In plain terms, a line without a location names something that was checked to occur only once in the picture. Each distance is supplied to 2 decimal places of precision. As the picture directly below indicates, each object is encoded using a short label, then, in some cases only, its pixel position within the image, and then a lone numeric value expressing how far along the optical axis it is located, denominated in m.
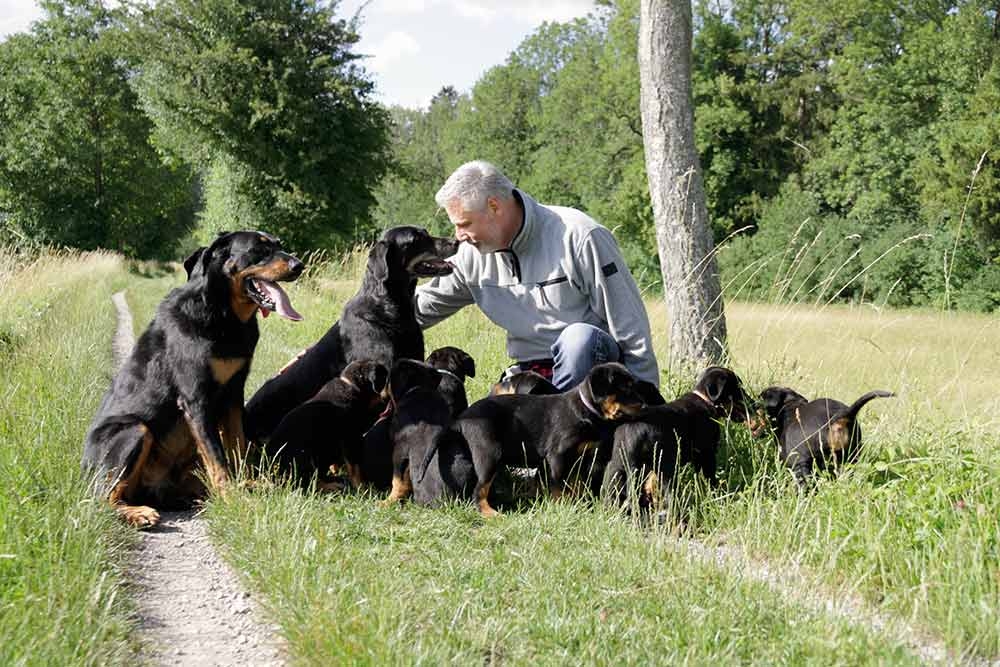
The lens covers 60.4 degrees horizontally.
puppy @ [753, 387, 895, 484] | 4.38
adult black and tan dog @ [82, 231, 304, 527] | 4.63
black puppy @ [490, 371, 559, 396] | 5.27
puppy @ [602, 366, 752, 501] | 4.36
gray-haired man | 5.27
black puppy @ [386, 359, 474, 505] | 4.66
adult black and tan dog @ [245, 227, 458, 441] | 5.66
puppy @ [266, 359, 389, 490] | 4.98
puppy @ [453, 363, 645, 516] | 4.43
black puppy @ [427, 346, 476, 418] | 5.24
